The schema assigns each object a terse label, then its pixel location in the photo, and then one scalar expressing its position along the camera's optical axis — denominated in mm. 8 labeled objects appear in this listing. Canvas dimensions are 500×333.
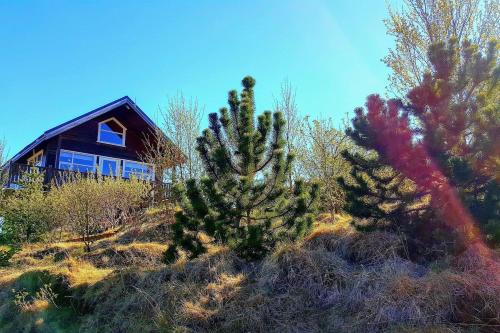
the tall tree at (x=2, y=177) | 14230
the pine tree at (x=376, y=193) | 6438
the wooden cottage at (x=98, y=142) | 22178
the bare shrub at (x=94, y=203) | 10344
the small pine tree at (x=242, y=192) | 6875
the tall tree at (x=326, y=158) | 10234
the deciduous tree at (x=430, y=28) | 10867
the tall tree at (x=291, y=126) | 13112
